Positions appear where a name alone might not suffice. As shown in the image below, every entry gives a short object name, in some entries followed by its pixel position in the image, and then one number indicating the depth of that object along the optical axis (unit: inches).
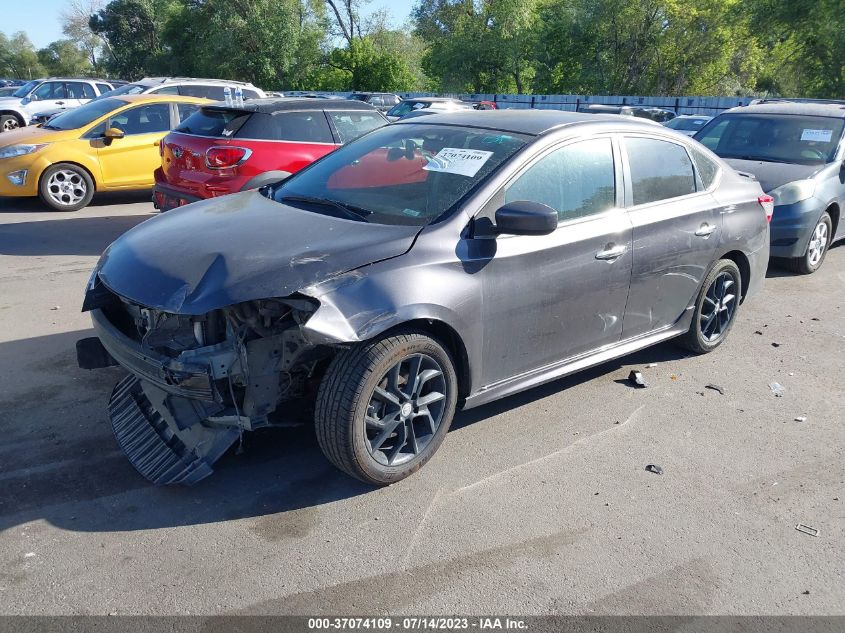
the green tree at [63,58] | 3366.1
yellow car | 402.3
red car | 301.1
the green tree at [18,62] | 3112.7
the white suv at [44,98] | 775.1
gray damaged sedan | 131.4
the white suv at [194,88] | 573.3
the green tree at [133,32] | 2353.6
